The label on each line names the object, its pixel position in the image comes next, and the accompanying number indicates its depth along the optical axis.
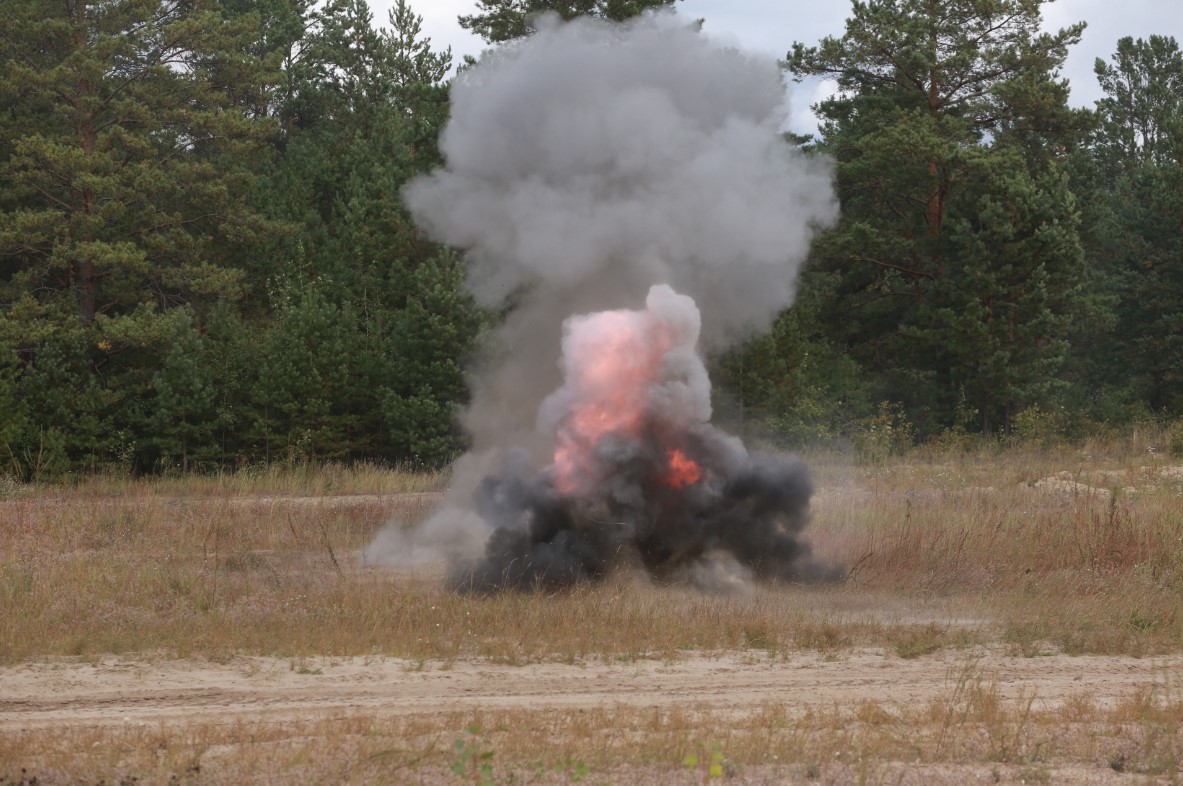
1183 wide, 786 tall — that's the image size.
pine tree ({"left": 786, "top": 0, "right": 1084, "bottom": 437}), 76.31
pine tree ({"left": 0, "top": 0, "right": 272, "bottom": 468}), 64.37
